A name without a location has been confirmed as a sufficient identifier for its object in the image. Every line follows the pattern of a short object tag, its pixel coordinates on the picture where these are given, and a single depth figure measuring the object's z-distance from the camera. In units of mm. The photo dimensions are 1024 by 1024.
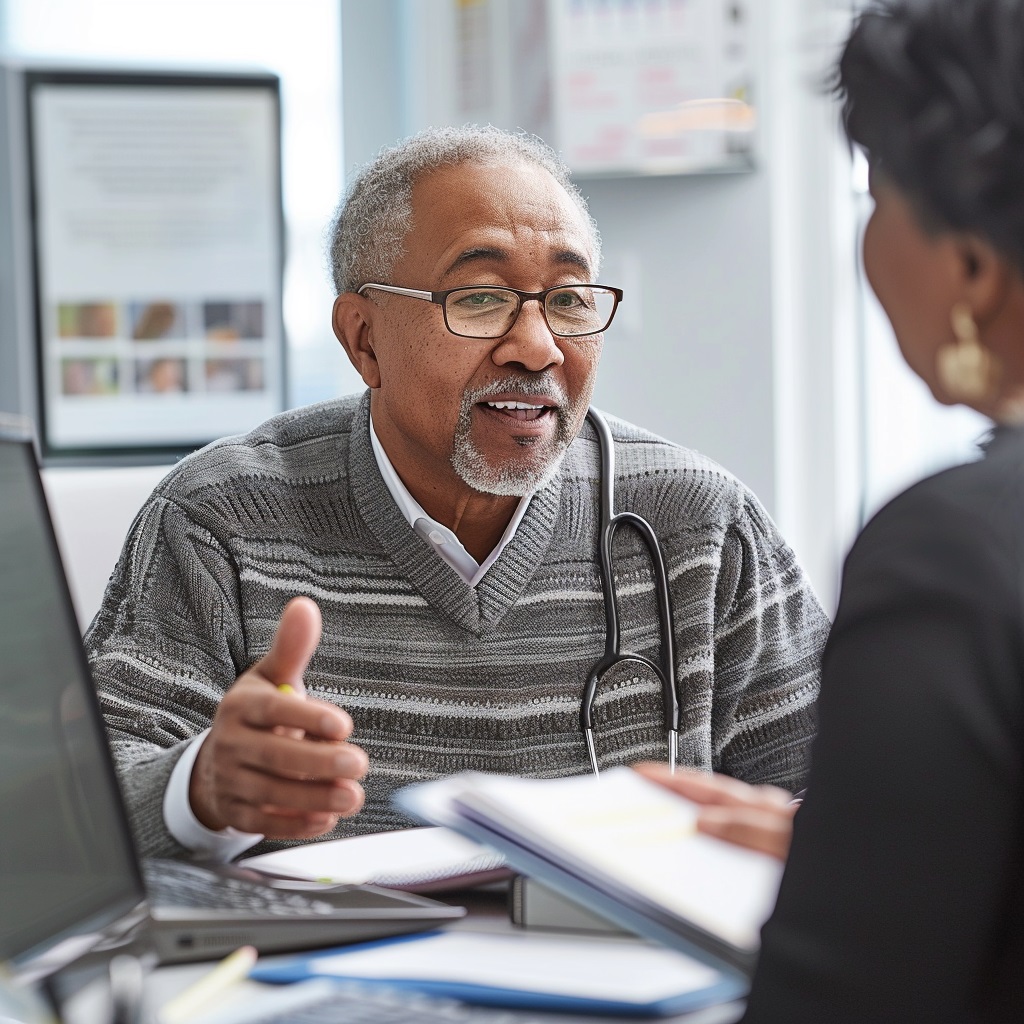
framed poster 2760
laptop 1345
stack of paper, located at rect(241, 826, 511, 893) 1659
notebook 1372
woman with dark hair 1080
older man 1958
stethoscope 1969
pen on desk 1384
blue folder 1386
